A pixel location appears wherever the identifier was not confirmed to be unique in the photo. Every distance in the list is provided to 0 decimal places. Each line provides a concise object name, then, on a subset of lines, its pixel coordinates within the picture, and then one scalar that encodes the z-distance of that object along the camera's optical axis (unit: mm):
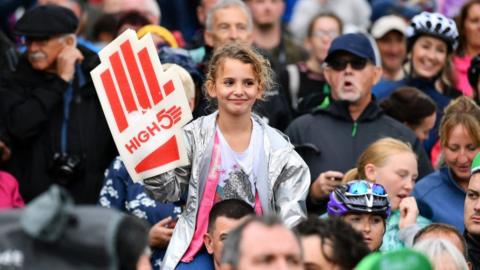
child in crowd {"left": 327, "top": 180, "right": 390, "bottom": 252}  17031
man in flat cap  20875
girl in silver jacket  16469
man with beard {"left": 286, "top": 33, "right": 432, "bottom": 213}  20531
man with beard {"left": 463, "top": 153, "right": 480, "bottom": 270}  17734
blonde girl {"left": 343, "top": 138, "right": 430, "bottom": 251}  19219
